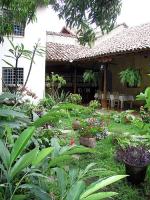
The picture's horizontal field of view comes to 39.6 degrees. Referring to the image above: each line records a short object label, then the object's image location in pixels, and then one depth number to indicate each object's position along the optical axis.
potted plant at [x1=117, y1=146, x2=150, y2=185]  2.73
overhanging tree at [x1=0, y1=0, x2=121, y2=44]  3.27
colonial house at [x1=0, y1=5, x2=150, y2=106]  9.25
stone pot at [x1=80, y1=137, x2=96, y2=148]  4.11
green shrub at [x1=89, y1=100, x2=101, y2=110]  7.50
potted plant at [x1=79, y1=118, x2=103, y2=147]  4.12
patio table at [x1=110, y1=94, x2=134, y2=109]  9.32
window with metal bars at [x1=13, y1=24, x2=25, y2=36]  9.34
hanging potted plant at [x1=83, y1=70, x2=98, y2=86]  10.72
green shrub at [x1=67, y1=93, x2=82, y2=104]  7.70
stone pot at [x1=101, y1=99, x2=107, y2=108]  9.45
